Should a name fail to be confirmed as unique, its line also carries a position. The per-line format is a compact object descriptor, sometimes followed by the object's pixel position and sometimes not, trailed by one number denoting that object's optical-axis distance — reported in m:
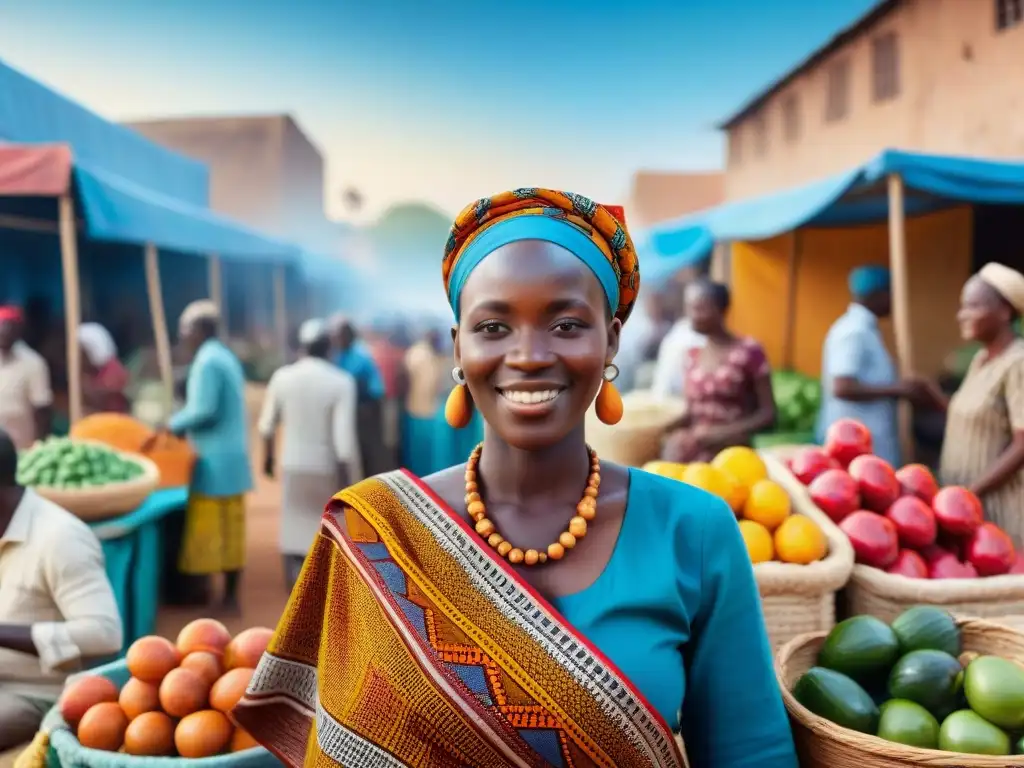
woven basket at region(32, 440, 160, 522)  3.82
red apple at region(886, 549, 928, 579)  2.43
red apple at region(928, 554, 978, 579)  2.48
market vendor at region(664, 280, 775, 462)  4.57
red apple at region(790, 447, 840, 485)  2.90
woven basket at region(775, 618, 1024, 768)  1.48
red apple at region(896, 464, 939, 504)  2.75
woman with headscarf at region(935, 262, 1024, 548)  3.39
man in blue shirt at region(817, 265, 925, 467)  4.96
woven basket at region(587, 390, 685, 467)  4.59
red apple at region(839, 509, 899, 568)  2.46
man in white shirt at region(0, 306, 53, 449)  6.25
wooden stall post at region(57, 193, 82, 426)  5.63
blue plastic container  1.92
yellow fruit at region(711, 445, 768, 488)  2.77
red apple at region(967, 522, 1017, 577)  2.50
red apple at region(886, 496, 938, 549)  2.54
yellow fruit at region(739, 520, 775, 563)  2.41
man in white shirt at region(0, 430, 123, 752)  2.67
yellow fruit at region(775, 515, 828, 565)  2.39
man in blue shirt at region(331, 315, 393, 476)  6.95
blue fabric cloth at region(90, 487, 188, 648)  4.04
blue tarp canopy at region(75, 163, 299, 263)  5.58
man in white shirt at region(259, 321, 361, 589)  5.66
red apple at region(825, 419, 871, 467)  2.93
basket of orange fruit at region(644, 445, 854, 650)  2.26
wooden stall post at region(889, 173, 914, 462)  5.07
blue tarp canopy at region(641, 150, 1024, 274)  5.16
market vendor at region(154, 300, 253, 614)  5.49
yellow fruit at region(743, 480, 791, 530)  2.58
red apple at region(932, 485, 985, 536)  2.59
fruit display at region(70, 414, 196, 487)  5.28
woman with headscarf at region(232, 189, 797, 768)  1.34
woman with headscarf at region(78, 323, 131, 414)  7.53
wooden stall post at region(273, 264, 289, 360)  15.00
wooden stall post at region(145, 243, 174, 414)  7.67
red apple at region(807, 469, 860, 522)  2.65
